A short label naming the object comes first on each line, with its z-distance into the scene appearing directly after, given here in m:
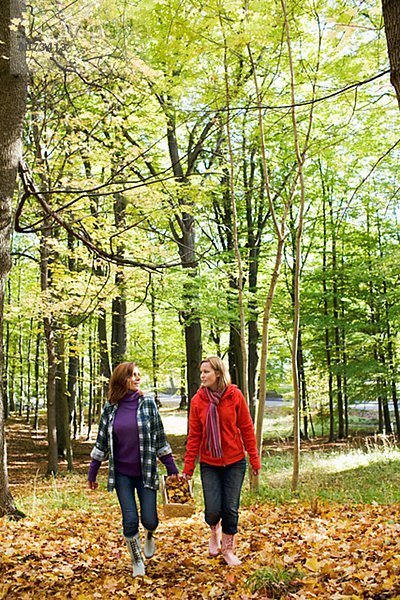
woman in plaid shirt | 4.59
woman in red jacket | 4.73
